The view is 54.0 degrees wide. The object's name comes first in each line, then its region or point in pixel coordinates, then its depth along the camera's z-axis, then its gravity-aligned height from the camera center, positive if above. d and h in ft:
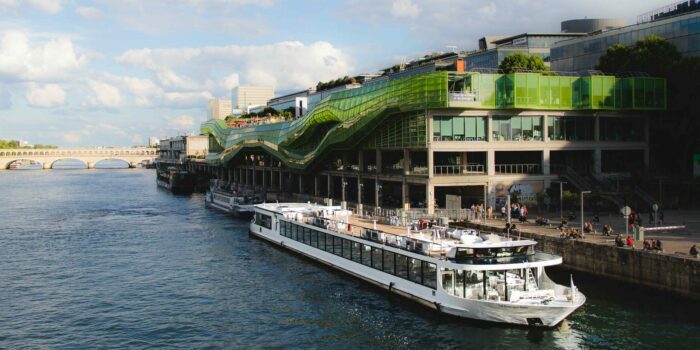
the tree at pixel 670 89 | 251.80 +26.58
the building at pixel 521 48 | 390.21 +66.23
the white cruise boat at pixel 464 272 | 124.57 -22.29
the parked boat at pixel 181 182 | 521.24 -10.36
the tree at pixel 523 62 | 305.32 +44.96
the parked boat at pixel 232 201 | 328.29 -17.42
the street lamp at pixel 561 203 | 208.23 -13.25
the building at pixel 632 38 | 258.78 +51.48
